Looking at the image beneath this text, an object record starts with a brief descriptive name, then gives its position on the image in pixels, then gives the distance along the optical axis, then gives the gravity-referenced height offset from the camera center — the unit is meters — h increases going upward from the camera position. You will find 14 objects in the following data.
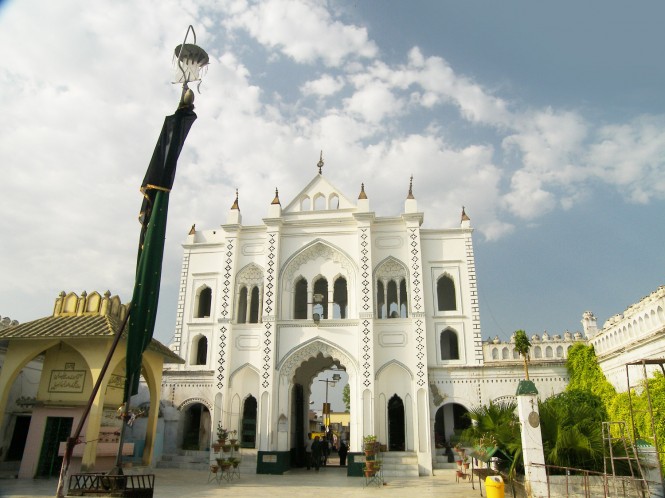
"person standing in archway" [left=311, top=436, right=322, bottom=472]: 21.32 -0.98
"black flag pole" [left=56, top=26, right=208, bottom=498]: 9.64 +3.92
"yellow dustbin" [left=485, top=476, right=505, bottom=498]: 10.75 -1.12
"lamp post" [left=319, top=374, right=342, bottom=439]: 27.27 +2.41
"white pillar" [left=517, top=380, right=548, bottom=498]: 10.89 -0.23
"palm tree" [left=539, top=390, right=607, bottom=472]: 11.58 -0.17
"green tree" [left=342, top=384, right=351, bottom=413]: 57.06 +3.57
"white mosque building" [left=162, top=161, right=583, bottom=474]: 20.11 +3.68
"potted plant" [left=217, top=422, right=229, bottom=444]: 18.72 -0.23
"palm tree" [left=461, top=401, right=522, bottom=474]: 12.56 -0.04
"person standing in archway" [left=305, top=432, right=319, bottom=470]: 21.41 -1.18
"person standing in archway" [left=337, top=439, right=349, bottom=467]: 23.80 -1.04
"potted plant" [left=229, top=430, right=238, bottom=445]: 20.15 -0.26
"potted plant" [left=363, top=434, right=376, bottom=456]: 17.20 -0.49
